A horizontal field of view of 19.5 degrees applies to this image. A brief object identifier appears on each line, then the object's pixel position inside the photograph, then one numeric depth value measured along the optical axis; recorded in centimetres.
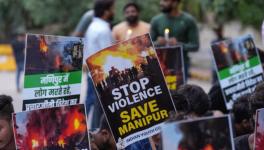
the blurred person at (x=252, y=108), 420
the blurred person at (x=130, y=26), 828
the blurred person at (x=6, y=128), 438
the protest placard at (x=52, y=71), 493
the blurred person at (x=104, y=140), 504
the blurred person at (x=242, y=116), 534
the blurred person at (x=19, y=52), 1653
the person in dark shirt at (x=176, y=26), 806
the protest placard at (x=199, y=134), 325
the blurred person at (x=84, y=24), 870
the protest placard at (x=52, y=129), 401
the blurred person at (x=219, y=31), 1334
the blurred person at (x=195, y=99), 464
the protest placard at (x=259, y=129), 368
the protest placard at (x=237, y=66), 643
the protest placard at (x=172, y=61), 692
